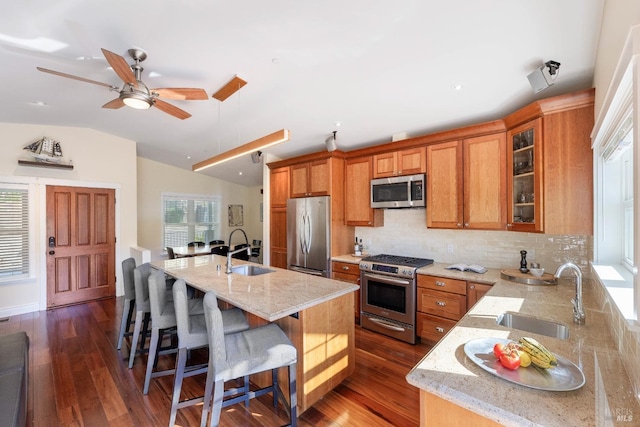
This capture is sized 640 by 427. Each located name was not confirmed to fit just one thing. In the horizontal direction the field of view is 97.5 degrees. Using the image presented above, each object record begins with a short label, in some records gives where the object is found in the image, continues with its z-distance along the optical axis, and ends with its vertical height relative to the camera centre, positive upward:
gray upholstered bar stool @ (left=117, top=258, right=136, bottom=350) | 2.83 -0.80
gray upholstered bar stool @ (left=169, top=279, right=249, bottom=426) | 1.86 -0.82
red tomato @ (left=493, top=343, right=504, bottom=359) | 1.12 -0.55
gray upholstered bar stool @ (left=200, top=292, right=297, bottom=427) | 1.56 -0.82
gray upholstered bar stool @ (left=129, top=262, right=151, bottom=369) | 2.52 -0.76
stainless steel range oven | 3.10 -0.95
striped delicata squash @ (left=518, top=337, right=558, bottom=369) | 1.07 -0.55
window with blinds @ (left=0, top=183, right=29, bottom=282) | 4.12 -0.22
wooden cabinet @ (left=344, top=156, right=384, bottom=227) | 3.93 +0.28
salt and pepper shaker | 2.66 -0.47
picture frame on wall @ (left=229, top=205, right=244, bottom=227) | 8.13 -0.02
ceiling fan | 2.23 +1.05
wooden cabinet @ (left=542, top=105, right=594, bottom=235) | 2.13 +0.33
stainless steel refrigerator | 4.04 -0.30
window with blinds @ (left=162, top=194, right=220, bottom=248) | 6.96 -0.09
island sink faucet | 2.79 -0.50
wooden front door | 4.47 -0.47
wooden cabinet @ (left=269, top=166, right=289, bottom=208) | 4.81 +0.50
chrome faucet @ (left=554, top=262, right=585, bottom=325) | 1.50 -0.50
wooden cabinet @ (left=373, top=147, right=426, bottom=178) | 3.41 +0.66
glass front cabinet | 2.36 +0.33
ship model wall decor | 4.24 +0.97
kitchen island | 1.91 -0.74
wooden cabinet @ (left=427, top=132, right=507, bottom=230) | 2.83 +0.33
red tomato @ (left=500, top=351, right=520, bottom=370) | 1.07 -0.57
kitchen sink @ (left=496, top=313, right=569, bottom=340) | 1.55 -0.66
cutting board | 2.37 -0.56
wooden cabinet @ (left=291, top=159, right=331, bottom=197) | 4.12 +0.56
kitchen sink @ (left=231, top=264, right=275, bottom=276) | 3.04 -0.60
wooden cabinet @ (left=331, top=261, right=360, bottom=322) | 3.66 -0.79
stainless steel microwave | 3.38 +0.29
